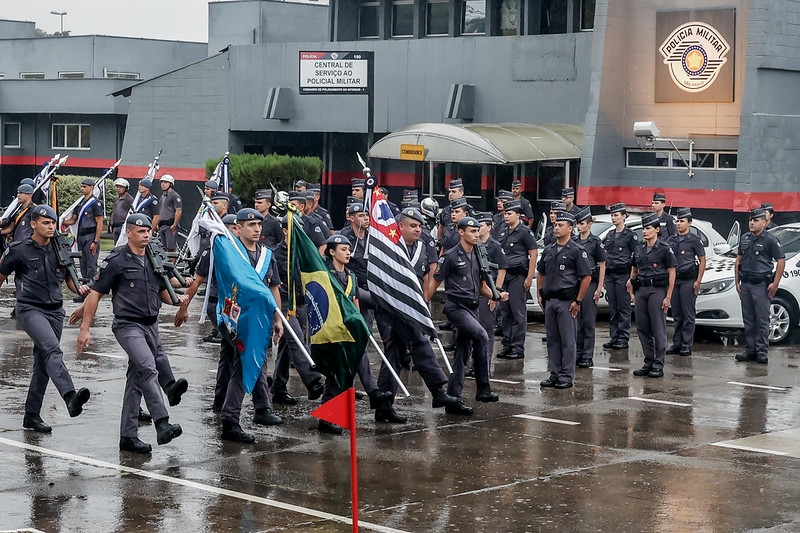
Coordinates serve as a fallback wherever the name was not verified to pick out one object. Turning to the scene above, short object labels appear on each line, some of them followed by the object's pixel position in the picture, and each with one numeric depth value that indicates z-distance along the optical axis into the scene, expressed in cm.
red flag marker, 813
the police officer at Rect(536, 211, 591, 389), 1386
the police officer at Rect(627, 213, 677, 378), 1502
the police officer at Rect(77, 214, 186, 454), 1031
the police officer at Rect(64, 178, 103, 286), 2053
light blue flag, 1088
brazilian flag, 1088
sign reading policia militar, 2567
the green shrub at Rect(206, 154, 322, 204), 3341
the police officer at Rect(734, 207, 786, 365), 1614
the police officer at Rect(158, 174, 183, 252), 2355
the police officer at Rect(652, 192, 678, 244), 1683
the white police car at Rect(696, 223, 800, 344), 1745
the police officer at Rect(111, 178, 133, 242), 2238
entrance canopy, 2741
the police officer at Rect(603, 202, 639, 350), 1712
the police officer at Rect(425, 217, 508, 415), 1249
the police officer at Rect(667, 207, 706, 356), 1675
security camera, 2619
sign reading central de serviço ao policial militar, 3058
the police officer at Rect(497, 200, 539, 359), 1609
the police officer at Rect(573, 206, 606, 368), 1553
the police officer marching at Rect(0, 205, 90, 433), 1105
